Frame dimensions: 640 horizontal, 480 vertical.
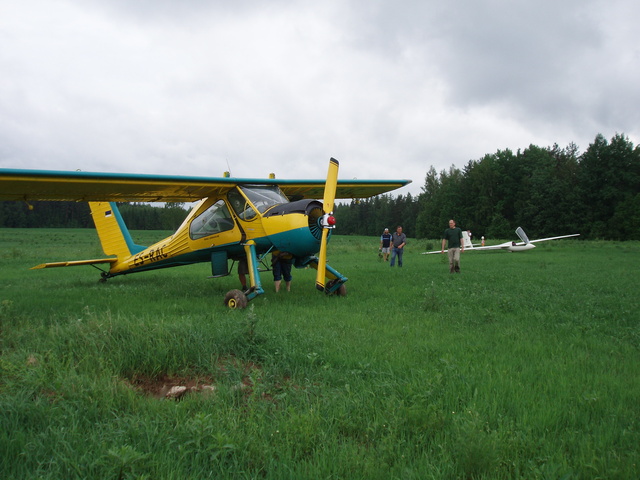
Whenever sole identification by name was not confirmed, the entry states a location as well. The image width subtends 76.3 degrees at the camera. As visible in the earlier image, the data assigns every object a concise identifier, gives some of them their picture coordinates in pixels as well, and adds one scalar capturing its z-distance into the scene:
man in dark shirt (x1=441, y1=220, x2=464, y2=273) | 14.71
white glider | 30.38
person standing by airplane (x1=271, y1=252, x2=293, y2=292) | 9.81
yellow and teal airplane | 8.39
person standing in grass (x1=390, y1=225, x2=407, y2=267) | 18.83
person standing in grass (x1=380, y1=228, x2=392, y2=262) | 22.56
